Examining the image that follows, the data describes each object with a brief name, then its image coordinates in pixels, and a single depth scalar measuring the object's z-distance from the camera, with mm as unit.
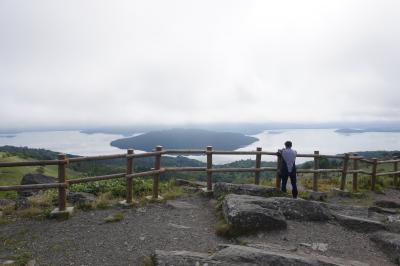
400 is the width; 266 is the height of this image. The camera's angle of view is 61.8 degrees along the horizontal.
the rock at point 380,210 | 13397
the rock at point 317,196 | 15111
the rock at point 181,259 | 6938
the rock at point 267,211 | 9547
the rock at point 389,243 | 9070
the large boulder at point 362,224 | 10855
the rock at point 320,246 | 8945
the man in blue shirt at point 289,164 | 13602
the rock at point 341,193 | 17250
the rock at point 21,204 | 11319
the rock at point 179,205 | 12309
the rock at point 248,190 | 12742
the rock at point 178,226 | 10006
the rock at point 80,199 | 11731
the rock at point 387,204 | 14773
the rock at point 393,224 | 10820
